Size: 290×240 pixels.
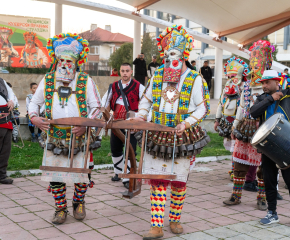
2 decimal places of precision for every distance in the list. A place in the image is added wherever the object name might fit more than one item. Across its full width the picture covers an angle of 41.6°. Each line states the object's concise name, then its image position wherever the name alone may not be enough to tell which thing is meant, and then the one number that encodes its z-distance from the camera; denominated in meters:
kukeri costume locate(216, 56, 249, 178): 6.59
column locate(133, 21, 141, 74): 20.03
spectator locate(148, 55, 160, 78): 16.28
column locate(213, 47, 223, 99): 22.98
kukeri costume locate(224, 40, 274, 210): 5.49
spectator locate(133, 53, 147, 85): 16.36
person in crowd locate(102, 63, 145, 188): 6.23
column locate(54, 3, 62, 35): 18.20
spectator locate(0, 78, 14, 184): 6.17
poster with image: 19.08
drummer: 4.61
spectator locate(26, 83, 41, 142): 9.67
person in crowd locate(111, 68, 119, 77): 20.24
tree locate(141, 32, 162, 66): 35.72
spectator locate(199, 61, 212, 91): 19.22
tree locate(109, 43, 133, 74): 36.31
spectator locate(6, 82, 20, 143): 9.27
